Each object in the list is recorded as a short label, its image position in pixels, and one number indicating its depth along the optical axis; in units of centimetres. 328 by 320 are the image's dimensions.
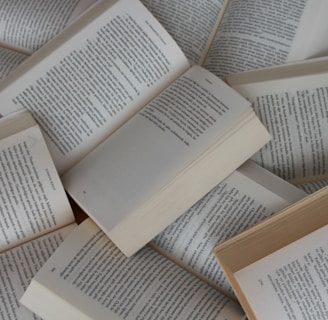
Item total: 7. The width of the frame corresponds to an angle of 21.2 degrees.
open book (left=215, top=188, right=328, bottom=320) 77
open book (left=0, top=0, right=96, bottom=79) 96
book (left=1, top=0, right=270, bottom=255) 83
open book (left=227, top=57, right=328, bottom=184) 89
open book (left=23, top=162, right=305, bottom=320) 80
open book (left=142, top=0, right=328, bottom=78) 93
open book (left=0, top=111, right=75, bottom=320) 84
